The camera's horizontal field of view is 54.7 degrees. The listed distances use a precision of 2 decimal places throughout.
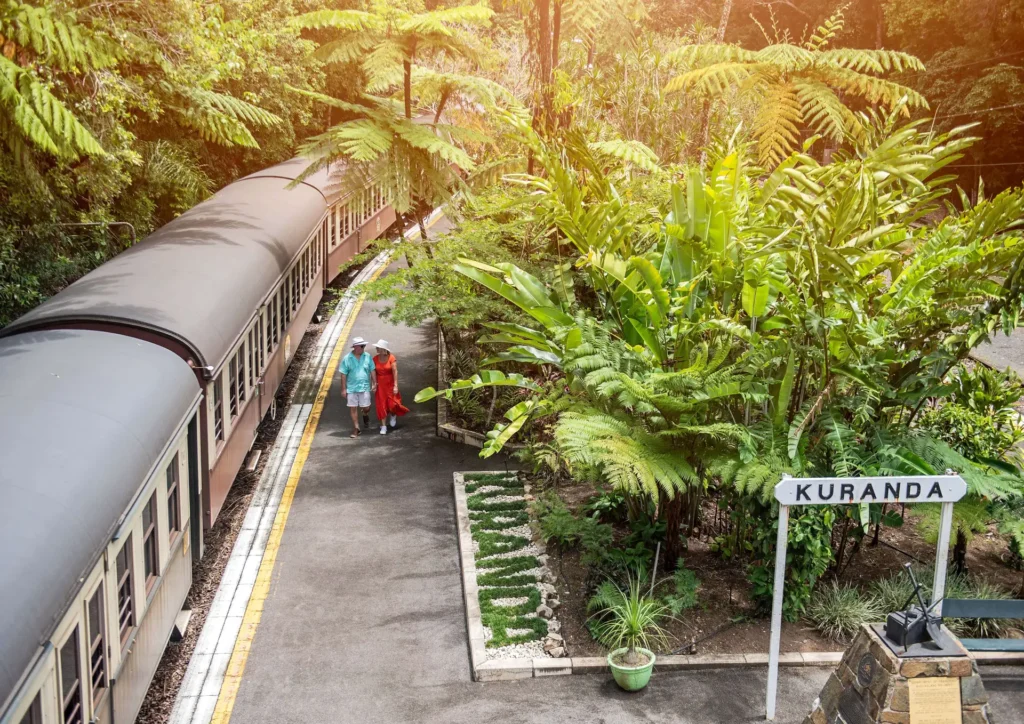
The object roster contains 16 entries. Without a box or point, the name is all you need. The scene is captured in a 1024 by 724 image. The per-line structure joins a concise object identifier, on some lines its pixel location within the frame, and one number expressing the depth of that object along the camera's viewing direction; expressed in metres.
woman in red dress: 13.83
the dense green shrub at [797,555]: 8.70
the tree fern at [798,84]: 10.98
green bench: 7.27
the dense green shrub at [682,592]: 8.97
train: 5.24
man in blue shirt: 13.63
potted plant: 8.02
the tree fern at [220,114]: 12.97
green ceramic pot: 7.96
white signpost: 6.99
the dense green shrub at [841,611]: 8.87
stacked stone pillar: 5.89
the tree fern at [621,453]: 7.85
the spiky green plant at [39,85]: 7.73
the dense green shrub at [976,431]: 9.22
